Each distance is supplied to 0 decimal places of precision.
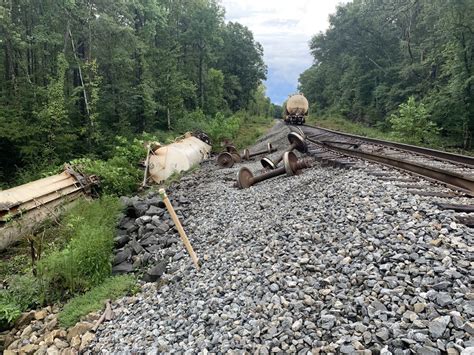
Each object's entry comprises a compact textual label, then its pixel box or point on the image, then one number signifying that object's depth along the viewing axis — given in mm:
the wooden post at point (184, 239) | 5504
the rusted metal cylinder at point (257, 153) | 16784
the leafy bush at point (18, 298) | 5559
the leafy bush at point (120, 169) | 12156
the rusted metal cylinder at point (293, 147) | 11457
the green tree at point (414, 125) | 18484
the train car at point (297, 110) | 33812
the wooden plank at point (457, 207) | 4564
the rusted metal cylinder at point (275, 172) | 9820
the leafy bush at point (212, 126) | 24281
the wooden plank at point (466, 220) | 4156
